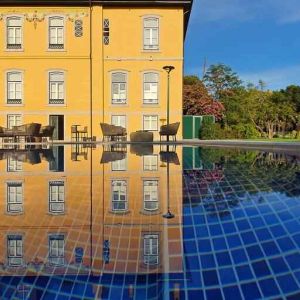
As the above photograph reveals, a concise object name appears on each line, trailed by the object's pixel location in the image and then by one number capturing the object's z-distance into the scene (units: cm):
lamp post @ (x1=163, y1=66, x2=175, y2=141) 1373
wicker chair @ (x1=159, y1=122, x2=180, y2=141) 1270
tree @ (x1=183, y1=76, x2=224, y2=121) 2068
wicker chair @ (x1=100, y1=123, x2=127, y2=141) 1244
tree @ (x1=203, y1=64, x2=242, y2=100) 2639
